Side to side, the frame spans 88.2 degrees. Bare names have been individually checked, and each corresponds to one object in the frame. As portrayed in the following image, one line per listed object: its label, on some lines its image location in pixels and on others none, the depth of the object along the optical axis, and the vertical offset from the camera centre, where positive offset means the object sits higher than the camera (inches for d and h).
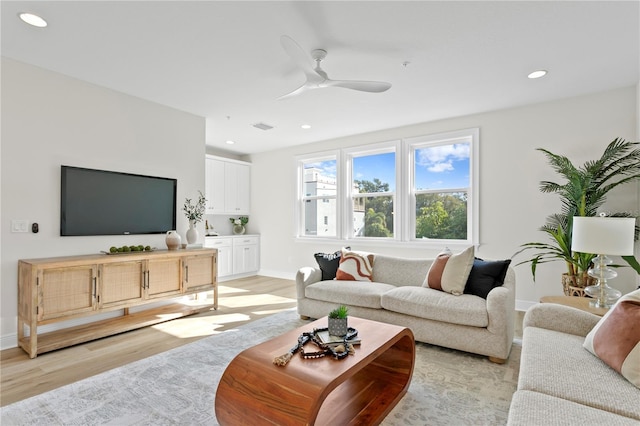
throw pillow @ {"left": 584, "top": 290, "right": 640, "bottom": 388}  57.2 -23.4
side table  89.8 -26.8
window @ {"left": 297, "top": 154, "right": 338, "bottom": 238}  238.8 +13.0
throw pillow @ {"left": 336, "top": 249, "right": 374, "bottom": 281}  151.1 -24.5
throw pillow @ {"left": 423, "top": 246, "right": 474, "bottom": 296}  122.1 -22.1
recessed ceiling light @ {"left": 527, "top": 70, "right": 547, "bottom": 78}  126.4 +54.7
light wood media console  112.1 -29.8
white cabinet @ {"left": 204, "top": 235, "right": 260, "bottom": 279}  238.4 -31.0
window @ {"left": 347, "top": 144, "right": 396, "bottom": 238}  211.9 +15.2
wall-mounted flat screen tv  133.9 +4.9
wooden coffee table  58.2 -33.6
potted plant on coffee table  80.7 -26.7
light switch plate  120.0 -4.3
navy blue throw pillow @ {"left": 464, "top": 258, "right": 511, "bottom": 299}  118.1 -22.7
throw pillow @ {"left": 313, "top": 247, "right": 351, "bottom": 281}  158.1 -24.6
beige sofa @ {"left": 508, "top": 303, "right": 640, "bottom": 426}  47.9 -29.1
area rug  76.1 -47.2
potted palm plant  133.0 +11.0
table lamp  85.7 -7.3
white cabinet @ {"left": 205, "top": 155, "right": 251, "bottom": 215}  243.1 +21.9
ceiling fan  109.0 +44.9
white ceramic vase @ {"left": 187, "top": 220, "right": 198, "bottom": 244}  168.2 -10.8
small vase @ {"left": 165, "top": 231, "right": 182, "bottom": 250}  156.9 -12.5
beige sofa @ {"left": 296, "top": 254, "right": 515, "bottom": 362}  106.1 -33.5
